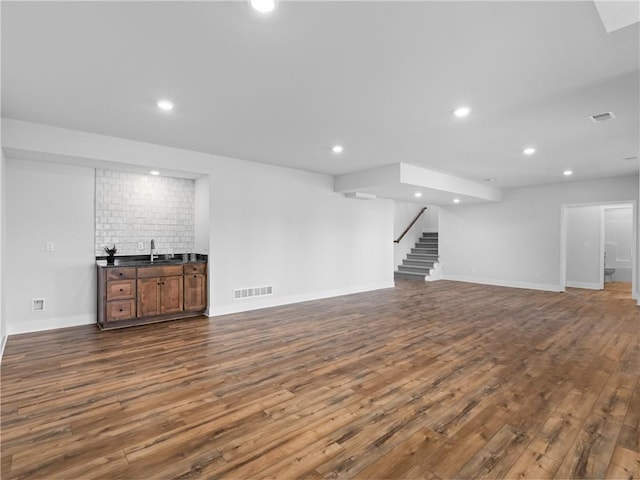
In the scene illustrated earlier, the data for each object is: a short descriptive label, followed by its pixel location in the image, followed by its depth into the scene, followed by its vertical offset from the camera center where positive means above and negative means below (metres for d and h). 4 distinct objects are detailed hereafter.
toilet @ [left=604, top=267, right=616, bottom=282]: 9.23 -0.89
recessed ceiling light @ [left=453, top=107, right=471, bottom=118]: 3.41 +1.33
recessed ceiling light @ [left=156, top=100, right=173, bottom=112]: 3.28 +1.32
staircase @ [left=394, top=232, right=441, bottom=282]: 10.01 -0.75
